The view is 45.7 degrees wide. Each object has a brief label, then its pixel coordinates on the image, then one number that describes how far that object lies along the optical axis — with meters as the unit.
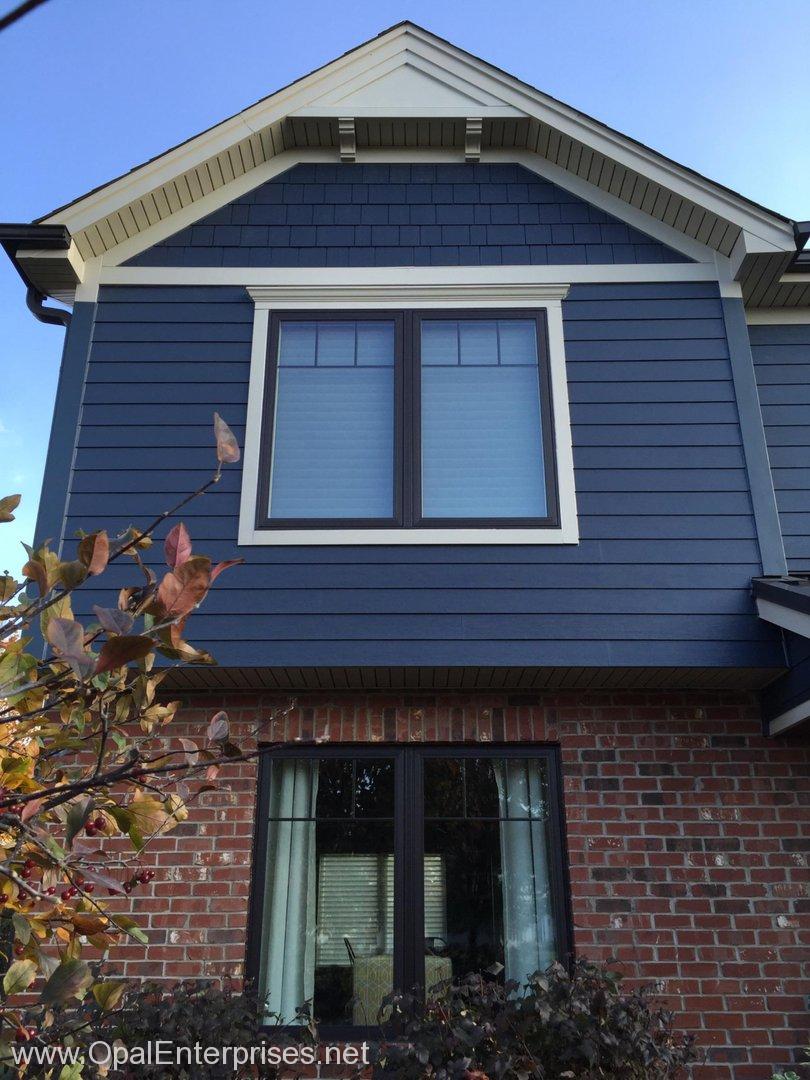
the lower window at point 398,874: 5.07
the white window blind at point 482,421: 5.80
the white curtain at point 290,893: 5.05
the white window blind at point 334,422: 5.82
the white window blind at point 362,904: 5.12
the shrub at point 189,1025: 4.21
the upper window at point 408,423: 5.78
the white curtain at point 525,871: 5.11
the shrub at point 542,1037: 3.98
